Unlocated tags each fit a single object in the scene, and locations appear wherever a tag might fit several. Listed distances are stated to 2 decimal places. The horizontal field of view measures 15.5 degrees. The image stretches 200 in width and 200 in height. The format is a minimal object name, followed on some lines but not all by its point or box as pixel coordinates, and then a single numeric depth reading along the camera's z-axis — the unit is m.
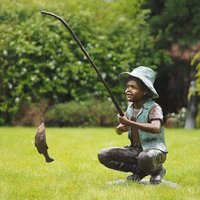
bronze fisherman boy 7.58
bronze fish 7.67
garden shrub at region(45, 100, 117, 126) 21.90
